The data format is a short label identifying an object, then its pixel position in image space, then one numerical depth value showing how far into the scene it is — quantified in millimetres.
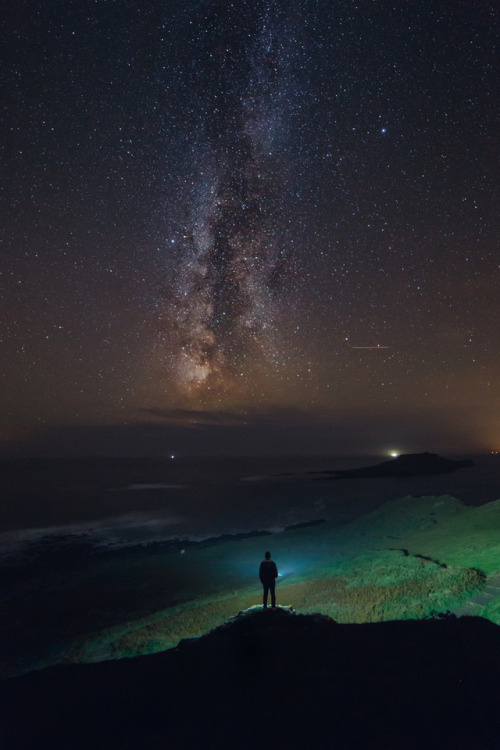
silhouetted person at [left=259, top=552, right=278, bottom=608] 11940
